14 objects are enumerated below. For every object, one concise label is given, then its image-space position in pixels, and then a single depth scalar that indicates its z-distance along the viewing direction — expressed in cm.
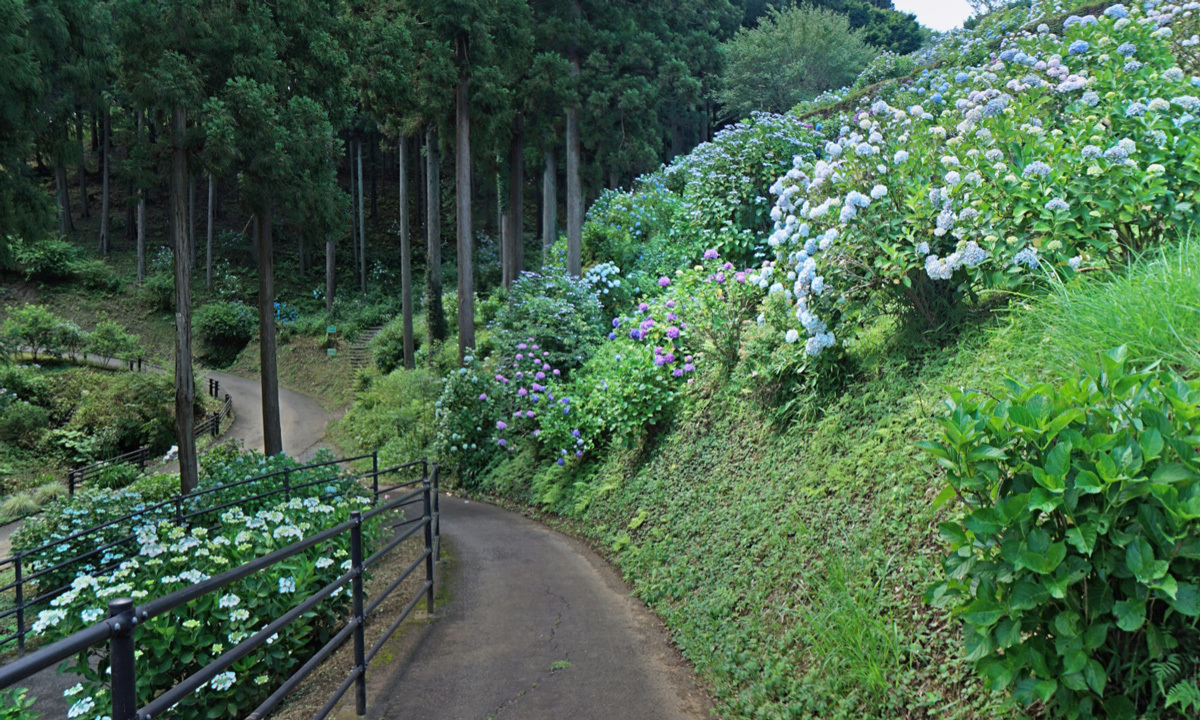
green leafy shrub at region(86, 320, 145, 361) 2808
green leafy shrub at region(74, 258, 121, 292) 3544
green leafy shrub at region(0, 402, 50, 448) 2030
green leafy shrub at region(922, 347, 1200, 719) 227
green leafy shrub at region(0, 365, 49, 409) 2247
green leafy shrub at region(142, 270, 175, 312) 3575
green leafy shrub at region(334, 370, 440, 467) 1830
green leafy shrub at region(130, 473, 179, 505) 1299
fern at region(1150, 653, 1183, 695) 225
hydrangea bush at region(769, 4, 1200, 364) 435
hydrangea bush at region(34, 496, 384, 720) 402
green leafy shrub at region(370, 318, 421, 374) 2667
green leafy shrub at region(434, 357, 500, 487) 1467
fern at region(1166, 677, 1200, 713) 215
